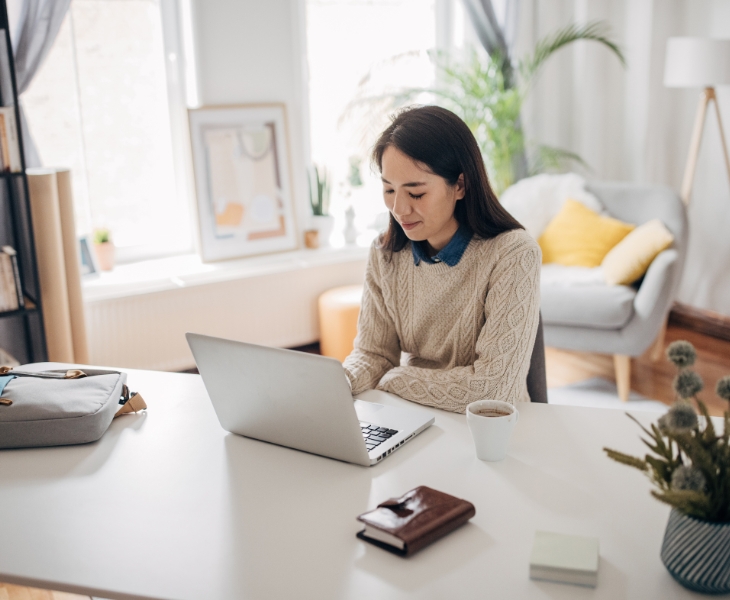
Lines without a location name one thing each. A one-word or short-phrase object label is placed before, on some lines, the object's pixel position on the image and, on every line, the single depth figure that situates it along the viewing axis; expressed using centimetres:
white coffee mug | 119
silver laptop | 116
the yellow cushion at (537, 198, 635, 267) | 354
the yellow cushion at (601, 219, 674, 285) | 319
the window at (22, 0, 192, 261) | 336
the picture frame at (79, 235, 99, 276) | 338
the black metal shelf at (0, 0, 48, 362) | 264
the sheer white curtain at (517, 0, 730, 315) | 403
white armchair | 311
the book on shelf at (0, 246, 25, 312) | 271
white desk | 92
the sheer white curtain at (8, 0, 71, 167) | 304
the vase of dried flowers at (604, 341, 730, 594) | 83
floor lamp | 342
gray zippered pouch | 132
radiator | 328
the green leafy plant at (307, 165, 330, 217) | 394
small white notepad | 90
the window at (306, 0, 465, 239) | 398
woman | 148
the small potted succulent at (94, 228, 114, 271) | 346
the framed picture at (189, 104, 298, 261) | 356
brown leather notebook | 97
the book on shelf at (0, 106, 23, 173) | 263
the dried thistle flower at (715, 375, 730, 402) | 82
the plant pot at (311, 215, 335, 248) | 396
